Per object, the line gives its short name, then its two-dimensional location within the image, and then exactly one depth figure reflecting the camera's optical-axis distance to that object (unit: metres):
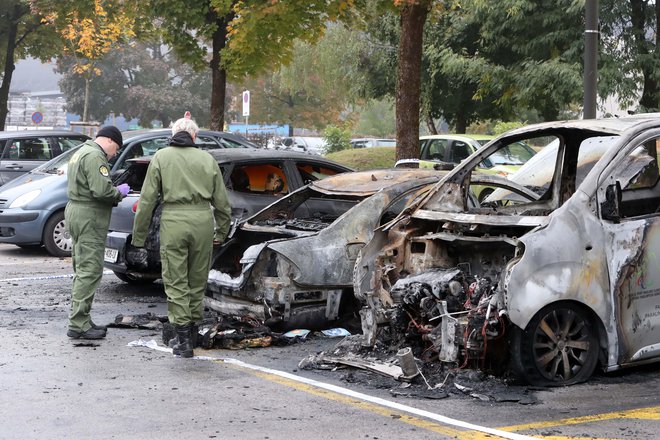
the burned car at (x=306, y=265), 8.98
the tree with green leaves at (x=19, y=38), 32.34
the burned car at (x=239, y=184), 11.03
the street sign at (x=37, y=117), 37.17
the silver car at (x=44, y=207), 15.20
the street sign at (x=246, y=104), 28.57
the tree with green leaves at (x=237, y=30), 18.83
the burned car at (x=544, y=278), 7.24
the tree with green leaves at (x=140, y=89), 72.62
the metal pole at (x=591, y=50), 13.64
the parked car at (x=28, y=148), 19.89
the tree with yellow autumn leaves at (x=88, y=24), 24.16
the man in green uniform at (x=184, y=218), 8.54
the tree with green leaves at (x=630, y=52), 24.88
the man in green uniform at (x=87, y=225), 9.24
